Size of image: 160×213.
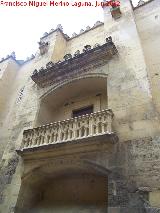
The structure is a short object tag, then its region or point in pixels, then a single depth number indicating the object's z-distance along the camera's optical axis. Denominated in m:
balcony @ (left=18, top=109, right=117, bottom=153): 6.21
